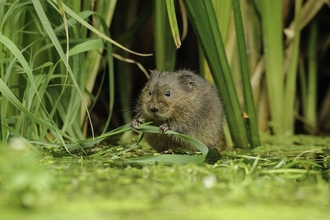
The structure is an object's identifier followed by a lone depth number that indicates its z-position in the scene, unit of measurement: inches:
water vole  285.9
